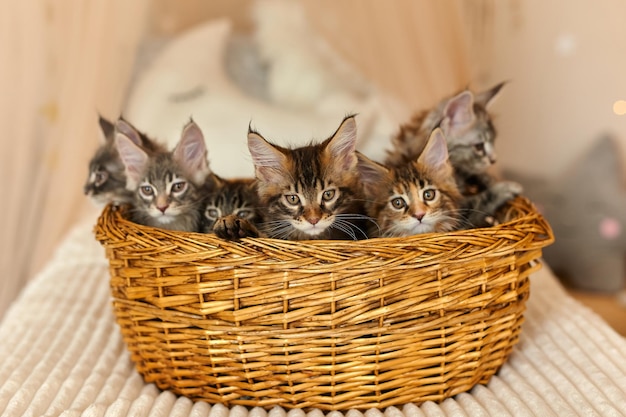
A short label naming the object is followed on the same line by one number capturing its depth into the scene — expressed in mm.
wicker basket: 1050
